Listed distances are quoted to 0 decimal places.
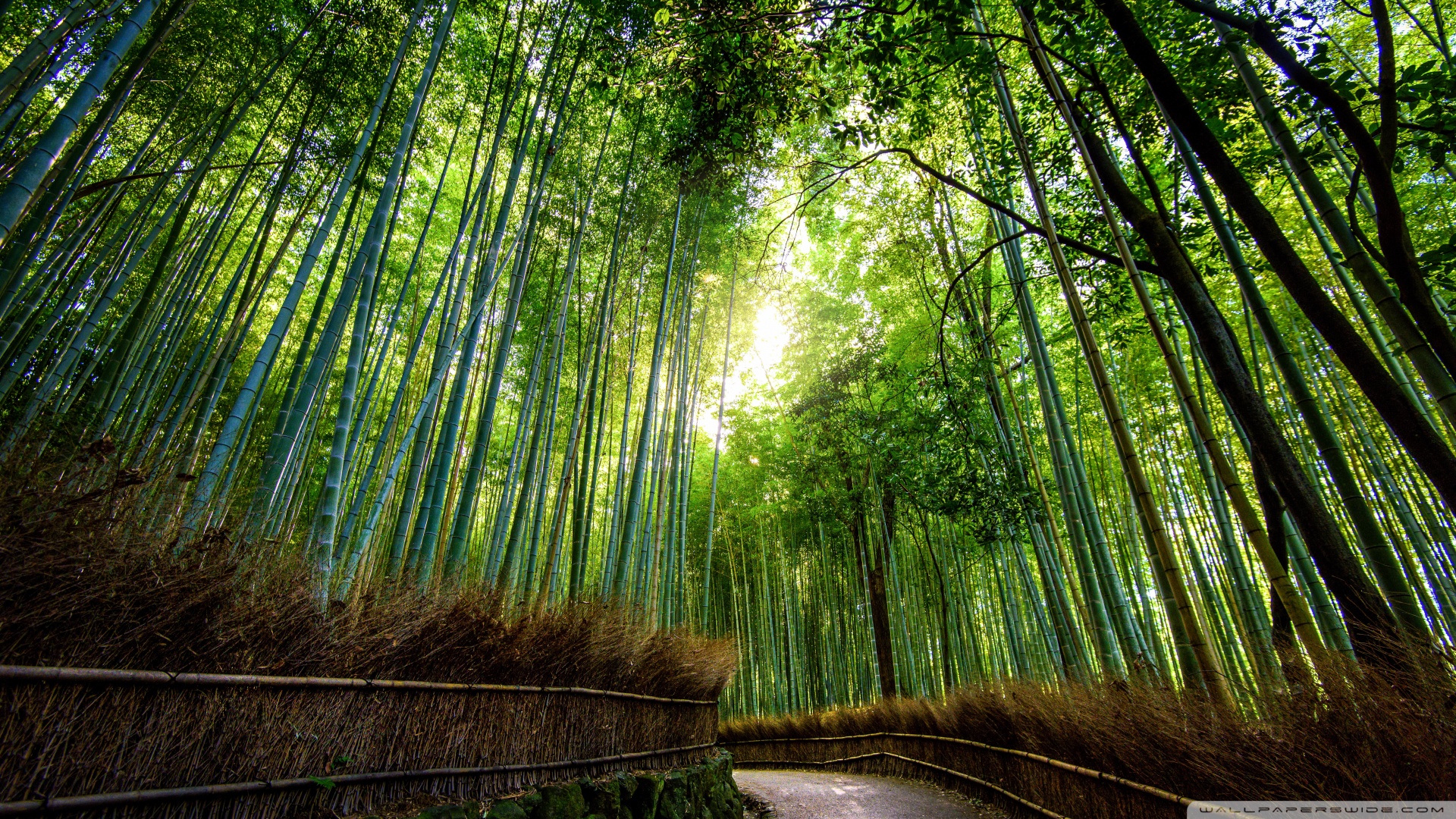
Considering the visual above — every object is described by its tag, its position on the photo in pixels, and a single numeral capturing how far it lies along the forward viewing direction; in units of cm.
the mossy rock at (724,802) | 360
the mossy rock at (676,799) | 294
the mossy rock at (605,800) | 241
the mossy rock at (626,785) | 264
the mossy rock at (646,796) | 273
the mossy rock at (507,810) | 198
